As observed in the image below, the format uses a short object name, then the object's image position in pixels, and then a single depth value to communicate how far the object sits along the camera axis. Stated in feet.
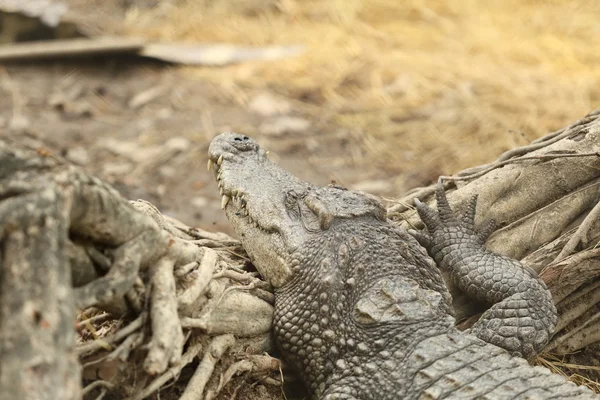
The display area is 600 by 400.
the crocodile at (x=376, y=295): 16.11
